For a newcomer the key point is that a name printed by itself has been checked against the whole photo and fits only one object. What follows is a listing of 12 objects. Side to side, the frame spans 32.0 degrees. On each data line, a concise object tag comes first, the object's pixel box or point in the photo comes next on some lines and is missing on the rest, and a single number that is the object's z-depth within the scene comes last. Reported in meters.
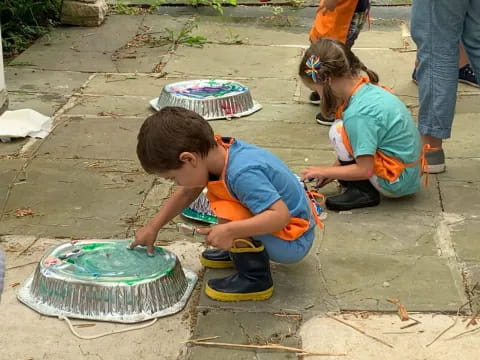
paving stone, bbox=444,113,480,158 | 4.72
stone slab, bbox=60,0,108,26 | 7.88
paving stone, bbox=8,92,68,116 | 5.53
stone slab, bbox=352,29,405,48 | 7.23
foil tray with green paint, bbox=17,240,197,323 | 3.01
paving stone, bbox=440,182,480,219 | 3.95
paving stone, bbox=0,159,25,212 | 4.17
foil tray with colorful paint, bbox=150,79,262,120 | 5.30
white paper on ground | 4.93
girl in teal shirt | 3.87
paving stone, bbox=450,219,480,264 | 3.49
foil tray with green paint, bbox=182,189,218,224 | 3.83
